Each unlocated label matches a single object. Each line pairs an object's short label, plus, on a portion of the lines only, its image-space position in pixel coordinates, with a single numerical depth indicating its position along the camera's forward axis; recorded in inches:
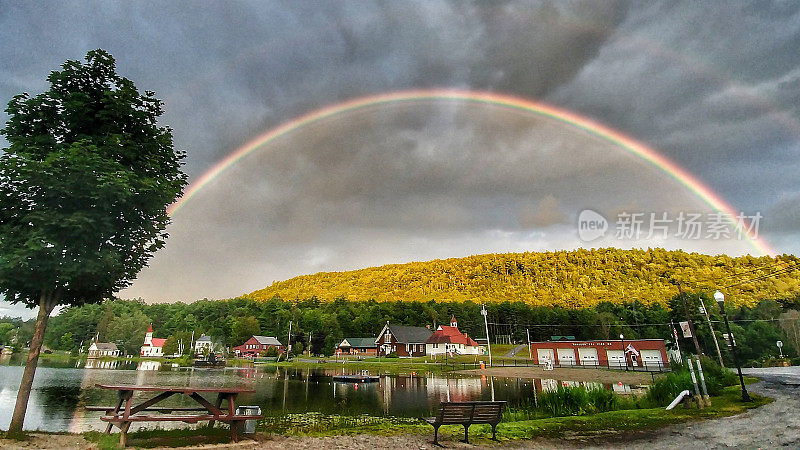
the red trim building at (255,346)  4153.5
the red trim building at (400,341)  3656.5
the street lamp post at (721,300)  651.8
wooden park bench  385.4
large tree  390.6
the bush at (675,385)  640.4
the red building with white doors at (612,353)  2228.6
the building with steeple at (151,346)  4700.8
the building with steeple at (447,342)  3607.3
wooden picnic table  341.4
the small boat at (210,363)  3090.6
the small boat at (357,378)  1700.8
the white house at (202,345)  4257.9
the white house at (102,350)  4544.3
